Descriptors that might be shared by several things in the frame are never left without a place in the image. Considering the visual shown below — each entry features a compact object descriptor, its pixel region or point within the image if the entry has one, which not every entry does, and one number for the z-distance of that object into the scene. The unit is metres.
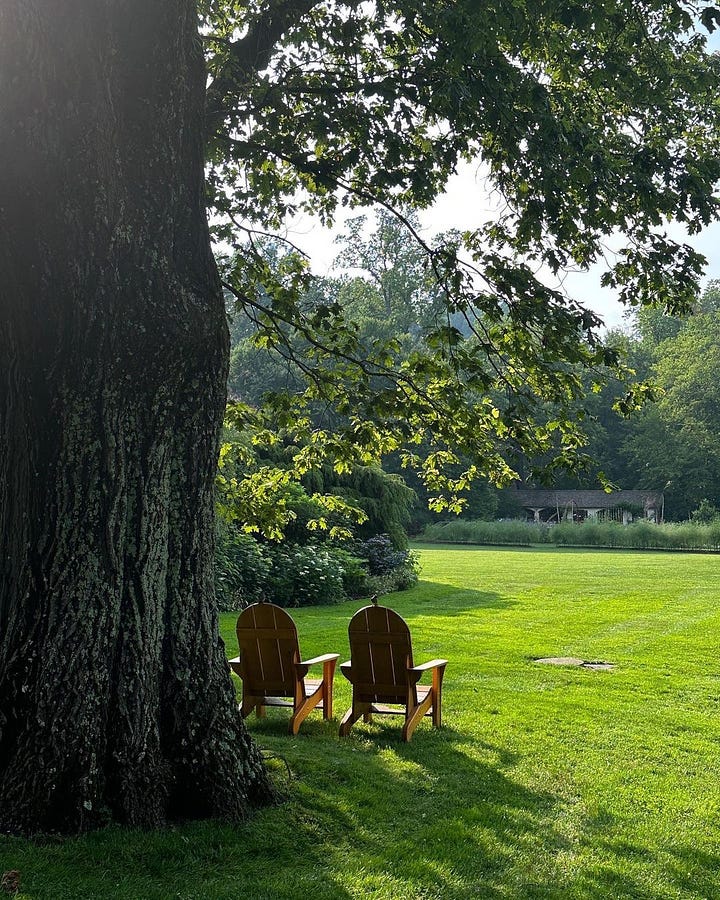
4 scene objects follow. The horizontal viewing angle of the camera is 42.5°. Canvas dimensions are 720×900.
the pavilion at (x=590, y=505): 66.50
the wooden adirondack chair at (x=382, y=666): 7.45
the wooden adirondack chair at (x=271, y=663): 7.59
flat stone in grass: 11.24
